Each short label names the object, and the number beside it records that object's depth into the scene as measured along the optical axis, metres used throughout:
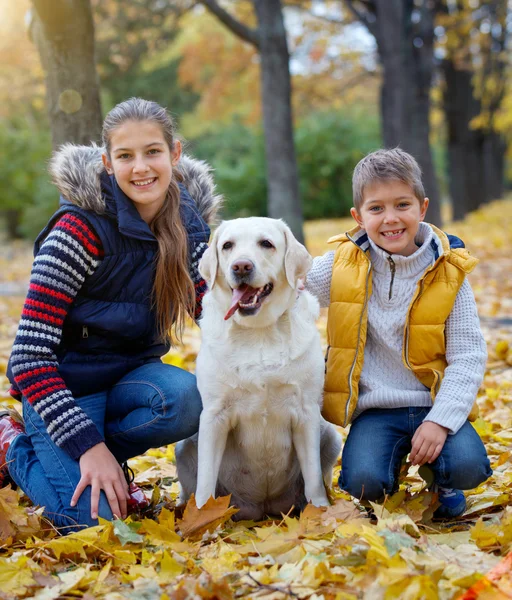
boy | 2.79
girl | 2.84
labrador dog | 2.78
